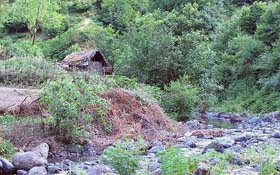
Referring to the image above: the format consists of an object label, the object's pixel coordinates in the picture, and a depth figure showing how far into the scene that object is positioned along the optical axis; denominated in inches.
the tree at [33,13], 1798.7
